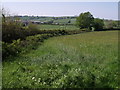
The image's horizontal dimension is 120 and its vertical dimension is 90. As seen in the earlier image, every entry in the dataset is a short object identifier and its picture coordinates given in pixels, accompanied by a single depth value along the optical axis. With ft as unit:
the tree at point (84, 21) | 164.40
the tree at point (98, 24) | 161.42
